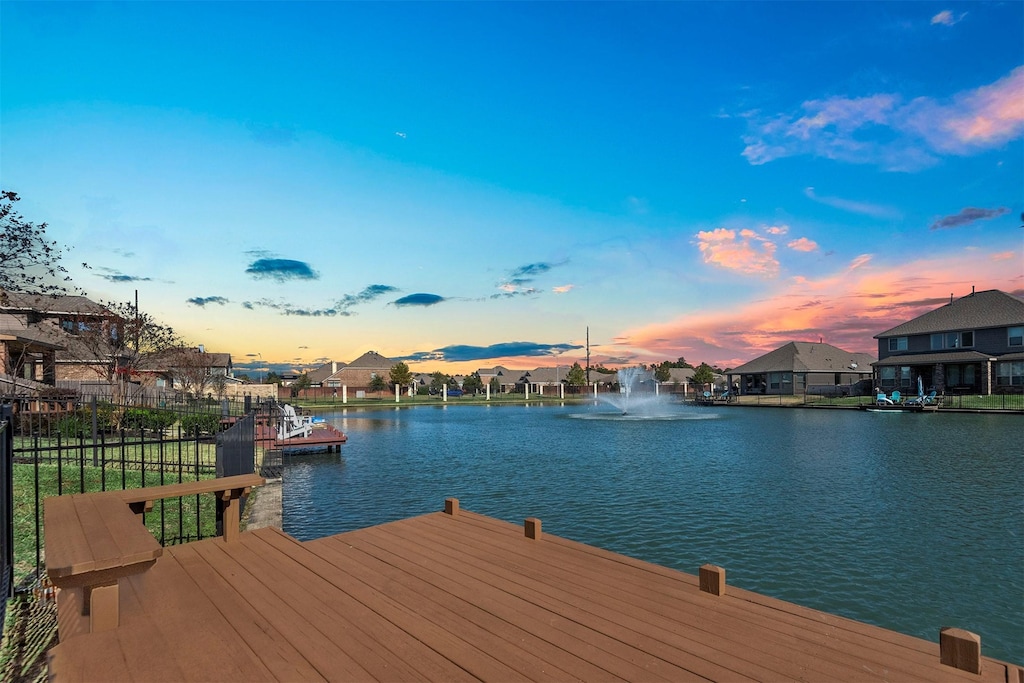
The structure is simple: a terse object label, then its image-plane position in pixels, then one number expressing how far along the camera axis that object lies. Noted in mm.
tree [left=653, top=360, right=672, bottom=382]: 129750
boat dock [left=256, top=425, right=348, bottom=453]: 20694
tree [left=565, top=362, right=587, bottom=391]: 127056
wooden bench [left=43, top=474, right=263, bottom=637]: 3238
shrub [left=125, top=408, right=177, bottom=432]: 20391
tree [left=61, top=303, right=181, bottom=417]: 32156
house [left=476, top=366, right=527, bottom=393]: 133375
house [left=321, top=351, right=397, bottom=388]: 116562
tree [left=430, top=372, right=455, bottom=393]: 121719
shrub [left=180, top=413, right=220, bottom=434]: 19422
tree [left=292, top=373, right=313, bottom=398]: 117262
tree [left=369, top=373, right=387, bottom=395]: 93988
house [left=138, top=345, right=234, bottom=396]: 46069
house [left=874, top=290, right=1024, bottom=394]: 45344
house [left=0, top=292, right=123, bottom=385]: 29391
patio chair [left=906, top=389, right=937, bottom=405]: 41450
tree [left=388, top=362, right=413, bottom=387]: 96162
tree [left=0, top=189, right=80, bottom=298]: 13406
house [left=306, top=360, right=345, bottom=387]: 119062
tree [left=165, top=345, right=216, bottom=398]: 47844
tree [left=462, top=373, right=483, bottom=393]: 113556
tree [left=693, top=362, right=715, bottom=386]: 118500
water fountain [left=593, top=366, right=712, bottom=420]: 44969
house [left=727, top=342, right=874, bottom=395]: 65375
